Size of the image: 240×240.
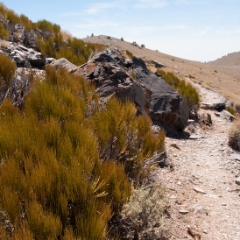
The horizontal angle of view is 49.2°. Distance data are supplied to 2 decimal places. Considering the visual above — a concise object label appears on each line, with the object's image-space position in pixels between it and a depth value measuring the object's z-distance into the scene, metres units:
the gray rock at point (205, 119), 9.29
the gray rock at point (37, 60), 7.04
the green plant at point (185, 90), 10.18
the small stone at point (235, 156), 5.88
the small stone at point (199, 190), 4.39
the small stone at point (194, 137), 7.61
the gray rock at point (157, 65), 25.21
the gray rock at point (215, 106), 11.42
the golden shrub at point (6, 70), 4.38
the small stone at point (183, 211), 3.58
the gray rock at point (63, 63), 7.18
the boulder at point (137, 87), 5.87
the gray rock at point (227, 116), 10.54
